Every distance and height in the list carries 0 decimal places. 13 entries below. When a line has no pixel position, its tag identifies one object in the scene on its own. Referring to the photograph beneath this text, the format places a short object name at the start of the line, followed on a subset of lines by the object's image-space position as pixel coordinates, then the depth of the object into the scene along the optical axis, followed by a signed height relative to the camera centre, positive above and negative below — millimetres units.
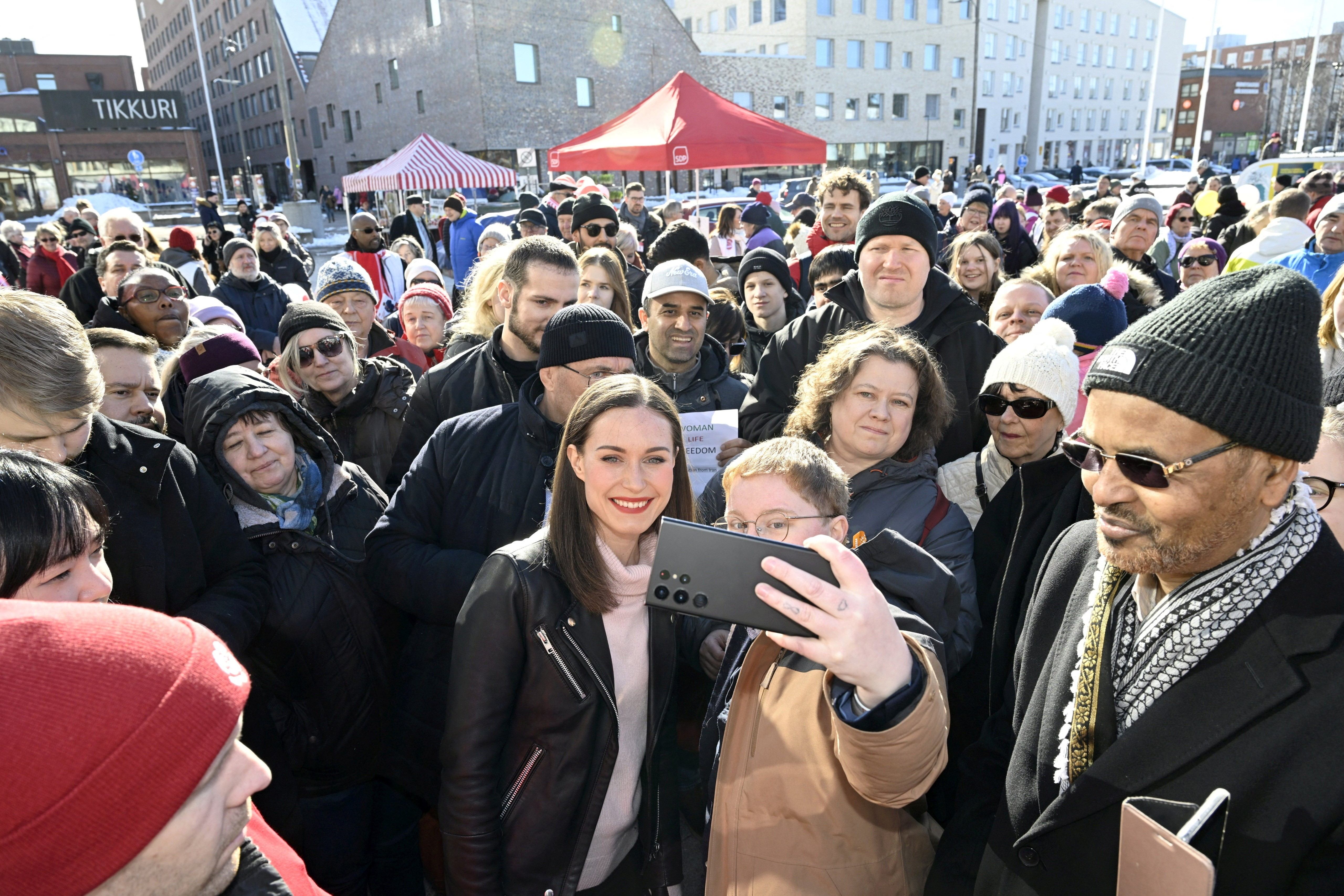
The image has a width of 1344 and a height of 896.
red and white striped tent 15695 +1514
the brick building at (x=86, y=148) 42125 +6205
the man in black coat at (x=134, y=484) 1842 -633
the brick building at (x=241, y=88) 47188 +11413
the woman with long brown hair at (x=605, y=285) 4184 -276
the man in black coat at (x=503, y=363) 3105 -522
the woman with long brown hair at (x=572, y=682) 1855 -1117
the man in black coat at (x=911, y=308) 3266 -368
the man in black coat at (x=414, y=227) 10727 +218
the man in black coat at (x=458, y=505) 2418 -867
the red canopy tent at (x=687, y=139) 8625 +1112
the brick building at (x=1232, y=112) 62281 +8576
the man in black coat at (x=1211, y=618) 1176 -686
